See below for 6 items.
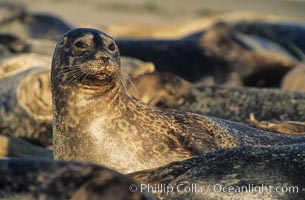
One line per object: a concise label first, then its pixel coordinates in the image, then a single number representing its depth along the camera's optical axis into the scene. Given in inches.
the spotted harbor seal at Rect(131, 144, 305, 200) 382.9
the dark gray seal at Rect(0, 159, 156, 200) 306.7
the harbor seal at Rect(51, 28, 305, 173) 463.2
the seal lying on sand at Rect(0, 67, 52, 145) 702.5
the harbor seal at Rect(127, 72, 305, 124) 700.0
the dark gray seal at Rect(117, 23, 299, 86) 976.3
